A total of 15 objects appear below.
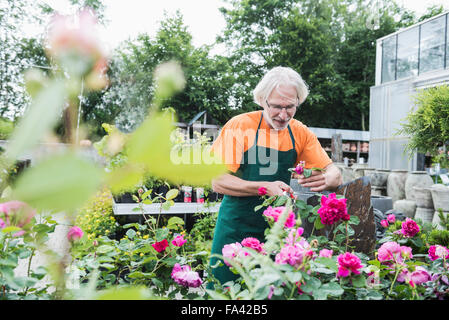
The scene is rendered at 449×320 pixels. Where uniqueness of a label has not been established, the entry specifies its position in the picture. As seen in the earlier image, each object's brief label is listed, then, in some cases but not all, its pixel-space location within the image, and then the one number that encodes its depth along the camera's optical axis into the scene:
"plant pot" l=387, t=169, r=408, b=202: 5.22
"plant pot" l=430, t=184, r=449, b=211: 3.99
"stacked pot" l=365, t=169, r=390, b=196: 5.53
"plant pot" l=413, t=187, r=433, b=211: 4.50
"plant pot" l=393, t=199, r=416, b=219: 4.62
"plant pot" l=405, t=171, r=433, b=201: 4.62
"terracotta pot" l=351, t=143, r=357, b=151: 14.82
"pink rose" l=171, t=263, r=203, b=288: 0.76
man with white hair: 1.32
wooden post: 7.64
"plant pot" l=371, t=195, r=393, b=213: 3.62
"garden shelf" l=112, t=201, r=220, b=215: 2.56
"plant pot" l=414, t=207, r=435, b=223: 4.44
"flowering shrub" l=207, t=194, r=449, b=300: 0.49
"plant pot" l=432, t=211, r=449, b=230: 4.16
